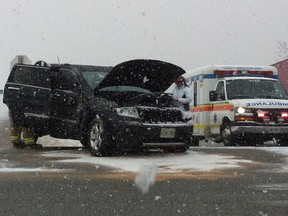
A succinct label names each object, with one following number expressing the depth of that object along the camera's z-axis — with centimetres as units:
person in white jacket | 1116
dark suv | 836
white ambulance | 1215
